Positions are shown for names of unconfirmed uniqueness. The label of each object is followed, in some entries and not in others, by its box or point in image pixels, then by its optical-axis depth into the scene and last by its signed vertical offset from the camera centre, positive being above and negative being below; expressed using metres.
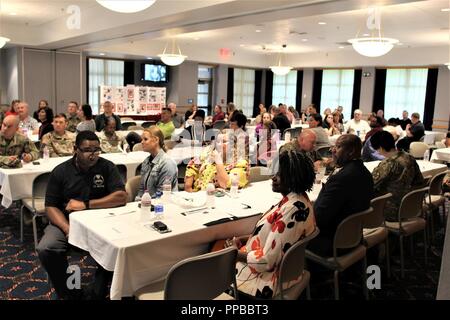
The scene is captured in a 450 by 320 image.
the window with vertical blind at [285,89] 18.77 +0.56
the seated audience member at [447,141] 8.45 -0.66
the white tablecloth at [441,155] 7.57 -0.84
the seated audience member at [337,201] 3.28 -0.74
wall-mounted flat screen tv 16.27 +0.94
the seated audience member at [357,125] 10.80 -0.53
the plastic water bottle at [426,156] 7.29 -0.83
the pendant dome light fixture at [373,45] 7.18 +0.99
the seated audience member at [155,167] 3.92 -0.63
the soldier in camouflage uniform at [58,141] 5.80 -0.64
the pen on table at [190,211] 3.25 -0.86
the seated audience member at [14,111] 8.40 -0.38
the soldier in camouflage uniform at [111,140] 6.50 -0.67
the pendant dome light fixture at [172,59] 12.01 +1.08
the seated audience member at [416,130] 10.60 -0.58
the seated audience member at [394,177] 4.30 -0.71
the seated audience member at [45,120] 6.83 -0.44
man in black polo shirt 3.17 -0.81
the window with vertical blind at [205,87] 17.95 +0.49
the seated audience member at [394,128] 9.35 -0.49
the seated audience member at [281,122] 9.52 -0.45
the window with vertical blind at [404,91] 14.99 +0.52
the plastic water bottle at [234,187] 3.86 -0.78
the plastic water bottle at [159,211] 3.07 -0.81
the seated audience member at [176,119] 10.48 -0.53
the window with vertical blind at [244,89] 18.89 +0.48
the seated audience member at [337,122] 10.86 -0.47
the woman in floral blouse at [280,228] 2.53 -0.76
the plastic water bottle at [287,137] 7.66 -0.63
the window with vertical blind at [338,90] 16.81 +0.54
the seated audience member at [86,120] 7.41 -0.45
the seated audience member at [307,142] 5.00 -0.46
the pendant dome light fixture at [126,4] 3.77 +0.81
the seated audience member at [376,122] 8.59 -0.35
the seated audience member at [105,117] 7.94 -0.42
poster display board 13.59 -0.07
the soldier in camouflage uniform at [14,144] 5.00 -0.60
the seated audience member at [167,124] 8.31 -0.51
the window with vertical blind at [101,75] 15.59 +0.75
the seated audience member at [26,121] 8.01 -0.54
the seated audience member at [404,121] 12.81 -0.44
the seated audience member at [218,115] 12.43 -0.45
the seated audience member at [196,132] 8.38 -0.67
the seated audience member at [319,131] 7.98 -0.52
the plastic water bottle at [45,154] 5.23 -0.73
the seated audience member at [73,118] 8.56 -0.48
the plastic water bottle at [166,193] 3.58 -0.79
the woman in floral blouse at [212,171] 4.06 -0.69
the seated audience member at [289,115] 11.96 -0.40
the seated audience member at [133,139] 7.49 -0.74
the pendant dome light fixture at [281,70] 14.91 +1.10
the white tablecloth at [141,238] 2.59 -0.91
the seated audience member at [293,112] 14.19 -0.34
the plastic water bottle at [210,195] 3.54 -0.80
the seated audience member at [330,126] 10.23 -0.55
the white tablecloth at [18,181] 4.54 -0.93
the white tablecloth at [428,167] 5.69 -0.82
